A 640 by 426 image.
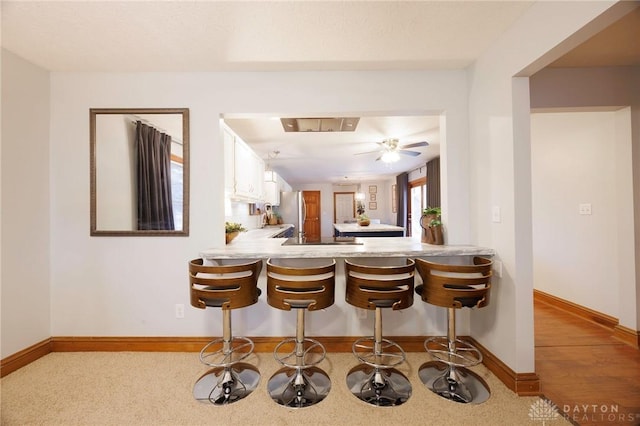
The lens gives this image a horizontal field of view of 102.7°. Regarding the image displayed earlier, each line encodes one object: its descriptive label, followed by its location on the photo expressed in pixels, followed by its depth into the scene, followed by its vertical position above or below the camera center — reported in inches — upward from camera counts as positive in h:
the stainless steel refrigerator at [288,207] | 265.3 +8.3
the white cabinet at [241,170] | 114.5 +24.3
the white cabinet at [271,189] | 192.4 +22.5
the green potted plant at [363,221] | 205.2 -5.7
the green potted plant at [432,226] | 91.7 -4.7
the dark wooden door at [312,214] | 396.2 +0.9
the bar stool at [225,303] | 66.6 -23.1
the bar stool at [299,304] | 65.1 -23.0
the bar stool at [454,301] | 65.7 -23.1
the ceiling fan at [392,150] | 161.6 +41.1
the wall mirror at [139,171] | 90.0 +16.1
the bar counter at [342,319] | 90.7 -37.2
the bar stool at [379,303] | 65.6 -23.3
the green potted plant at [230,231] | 96.3 -5.9
